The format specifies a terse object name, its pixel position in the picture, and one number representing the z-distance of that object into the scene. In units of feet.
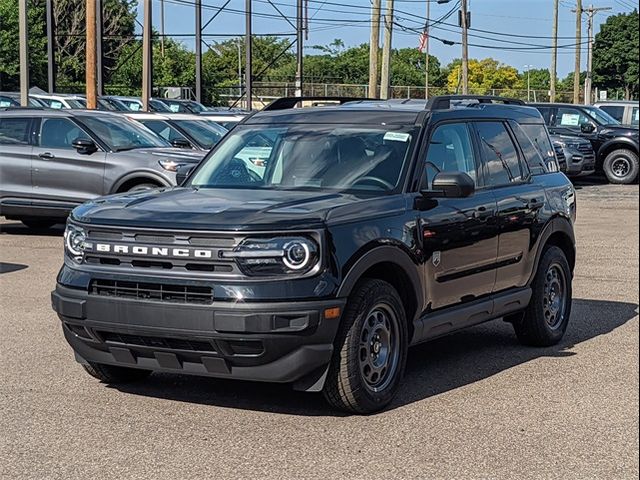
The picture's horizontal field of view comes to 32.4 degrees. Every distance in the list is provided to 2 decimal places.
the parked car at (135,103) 107.14
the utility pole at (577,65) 178.97
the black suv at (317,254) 19.54
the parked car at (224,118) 76.84
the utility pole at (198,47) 149.18
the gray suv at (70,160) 48.80
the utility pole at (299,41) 147.43
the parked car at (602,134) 92.99
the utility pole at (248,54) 148.46
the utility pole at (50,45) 130.40
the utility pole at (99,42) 108.41
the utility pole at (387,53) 122.42
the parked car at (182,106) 114.01
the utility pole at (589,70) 199.64
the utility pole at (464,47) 152.19
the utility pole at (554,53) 189.37
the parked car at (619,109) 103.65
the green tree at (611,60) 203.82
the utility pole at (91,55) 86.38
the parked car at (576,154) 86.02
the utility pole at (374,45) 118.73
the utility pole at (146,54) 91.20
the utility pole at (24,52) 74.90
